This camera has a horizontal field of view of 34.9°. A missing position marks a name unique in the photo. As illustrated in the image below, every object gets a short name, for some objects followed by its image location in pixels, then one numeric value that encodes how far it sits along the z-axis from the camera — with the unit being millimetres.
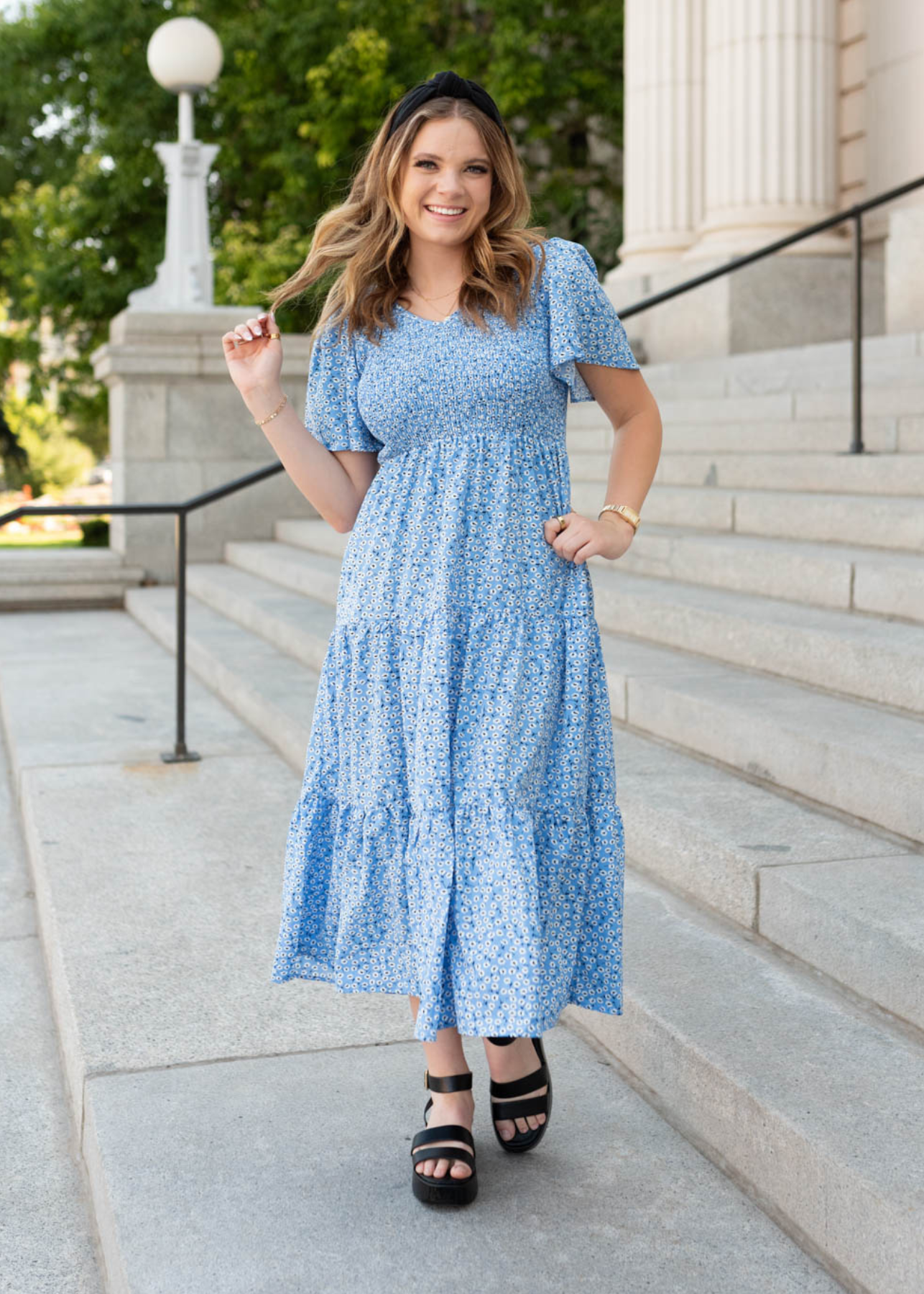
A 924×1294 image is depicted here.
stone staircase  2510
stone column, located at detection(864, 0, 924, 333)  10266
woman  2445
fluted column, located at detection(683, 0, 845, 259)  10562
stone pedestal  10680
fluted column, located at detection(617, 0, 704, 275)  11500
